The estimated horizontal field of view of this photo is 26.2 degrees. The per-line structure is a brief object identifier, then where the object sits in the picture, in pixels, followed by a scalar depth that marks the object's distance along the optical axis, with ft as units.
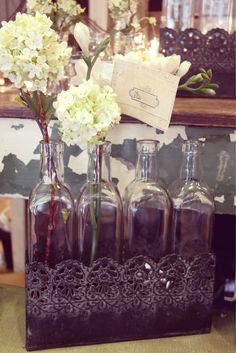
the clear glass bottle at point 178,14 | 3.82
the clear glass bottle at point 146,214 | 3.01
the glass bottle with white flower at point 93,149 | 2.49
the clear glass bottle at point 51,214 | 2.88
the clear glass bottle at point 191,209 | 2.99
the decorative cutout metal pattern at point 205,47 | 3.53
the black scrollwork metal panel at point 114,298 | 2.85
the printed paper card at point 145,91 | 2.82
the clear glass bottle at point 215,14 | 3.71
